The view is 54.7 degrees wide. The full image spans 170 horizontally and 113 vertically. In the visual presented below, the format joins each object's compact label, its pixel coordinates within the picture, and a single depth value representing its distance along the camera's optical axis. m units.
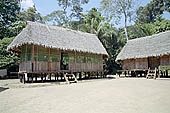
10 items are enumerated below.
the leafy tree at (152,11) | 43.50
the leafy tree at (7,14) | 26.27
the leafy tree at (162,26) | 27.83
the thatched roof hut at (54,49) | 12.69
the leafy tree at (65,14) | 36.47
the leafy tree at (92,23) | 26.04
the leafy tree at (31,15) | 33.91
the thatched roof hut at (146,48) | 17.19
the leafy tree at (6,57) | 20.58
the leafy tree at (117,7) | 28.61
